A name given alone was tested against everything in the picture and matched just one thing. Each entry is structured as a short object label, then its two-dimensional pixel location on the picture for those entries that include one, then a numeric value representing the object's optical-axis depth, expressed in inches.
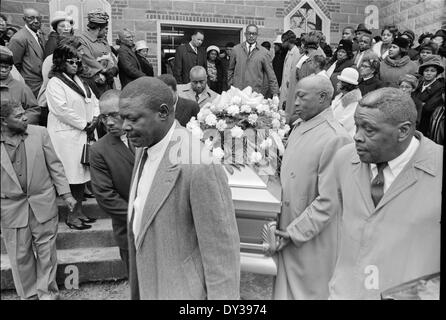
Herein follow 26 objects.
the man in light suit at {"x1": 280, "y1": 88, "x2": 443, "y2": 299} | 66.9
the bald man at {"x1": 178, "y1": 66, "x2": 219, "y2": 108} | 193.8
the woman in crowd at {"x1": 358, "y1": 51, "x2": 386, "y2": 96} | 204.8
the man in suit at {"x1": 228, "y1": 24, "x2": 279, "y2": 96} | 265.3
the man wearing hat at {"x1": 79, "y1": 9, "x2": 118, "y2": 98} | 182.5
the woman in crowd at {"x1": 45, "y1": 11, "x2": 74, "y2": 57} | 192.2
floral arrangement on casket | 108.6
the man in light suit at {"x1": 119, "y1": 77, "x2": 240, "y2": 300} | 62.9
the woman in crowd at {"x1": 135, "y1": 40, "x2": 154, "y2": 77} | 241.0
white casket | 90.3
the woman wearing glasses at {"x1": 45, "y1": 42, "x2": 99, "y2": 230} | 154.3
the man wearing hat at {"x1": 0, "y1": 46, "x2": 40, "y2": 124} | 143.7
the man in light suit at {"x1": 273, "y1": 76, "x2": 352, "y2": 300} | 98.8
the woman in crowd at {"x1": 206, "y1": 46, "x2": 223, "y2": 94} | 283.0
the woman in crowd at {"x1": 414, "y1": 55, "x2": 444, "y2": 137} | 185.9
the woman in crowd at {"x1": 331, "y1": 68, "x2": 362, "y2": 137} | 166.1
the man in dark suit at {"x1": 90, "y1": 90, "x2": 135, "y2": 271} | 116.9
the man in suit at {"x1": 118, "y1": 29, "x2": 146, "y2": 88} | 214.4
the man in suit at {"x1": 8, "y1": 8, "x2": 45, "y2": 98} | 186.2
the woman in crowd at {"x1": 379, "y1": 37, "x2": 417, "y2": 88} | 229.3
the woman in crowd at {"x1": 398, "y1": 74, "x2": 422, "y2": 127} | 200.5
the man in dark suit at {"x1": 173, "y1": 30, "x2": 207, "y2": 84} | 265.3
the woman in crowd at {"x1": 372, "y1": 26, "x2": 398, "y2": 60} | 269.9
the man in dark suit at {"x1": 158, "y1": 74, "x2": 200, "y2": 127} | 172.1
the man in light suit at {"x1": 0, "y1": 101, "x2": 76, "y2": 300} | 121.2
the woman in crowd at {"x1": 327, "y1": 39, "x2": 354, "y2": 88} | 239.1
